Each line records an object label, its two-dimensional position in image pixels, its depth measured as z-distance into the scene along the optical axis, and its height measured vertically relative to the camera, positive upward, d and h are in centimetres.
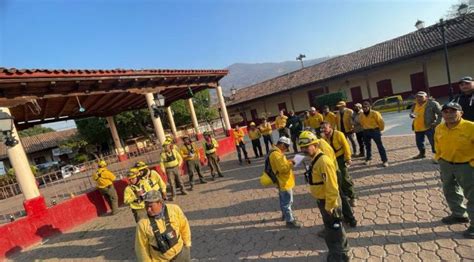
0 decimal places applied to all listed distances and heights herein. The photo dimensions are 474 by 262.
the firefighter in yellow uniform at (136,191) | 483 -98
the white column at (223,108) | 1536 +15
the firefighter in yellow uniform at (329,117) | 829 -96
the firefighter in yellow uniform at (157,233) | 272 -102
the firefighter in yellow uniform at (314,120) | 939 -105
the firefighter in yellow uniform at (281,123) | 1072 -100
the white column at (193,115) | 1739 +22
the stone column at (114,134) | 1767 +28
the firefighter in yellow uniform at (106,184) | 805 -123
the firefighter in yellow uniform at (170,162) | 796 -106
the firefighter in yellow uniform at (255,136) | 1073 -124
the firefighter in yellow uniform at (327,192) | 329 -127
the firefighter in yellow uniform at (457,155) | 340 -125
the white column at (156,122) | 1062 +22
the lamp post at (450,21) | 1205 +152
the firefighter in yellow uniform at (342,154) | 491 -125
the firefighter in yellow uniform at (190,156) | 891 -115
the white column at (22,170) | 686 -20
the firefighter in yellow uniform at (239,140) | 1081 -124
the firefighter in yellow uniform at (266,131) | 1064 -115
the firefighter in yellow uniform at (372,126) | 686 -128
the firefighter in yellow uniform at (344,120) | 780 -109
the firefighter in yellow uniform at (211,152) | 926 -122
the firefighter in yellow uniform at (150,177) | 504 -86
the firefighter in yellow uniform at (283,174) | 458 -127
